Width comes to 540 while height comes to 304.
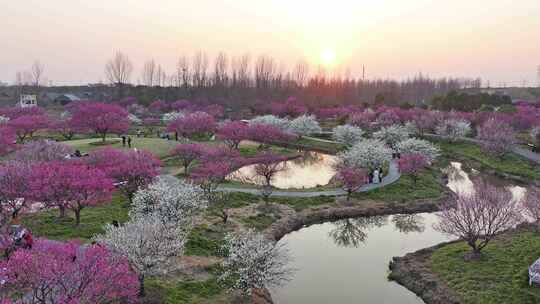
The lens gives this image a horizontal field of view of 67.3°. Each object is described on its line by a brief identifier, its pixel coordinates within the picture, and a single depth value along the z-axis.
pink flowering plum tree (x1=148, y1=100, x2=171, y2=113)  86.94
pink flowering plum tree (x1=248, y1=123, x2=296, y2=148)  49.62
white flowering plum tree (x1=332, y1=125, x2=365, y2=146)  53.19
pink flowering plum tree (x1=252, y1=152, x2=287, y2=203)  30.73
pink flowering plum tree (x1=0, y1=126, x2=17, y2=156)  35.68
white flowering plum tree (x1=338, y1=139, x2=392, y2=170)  36.66
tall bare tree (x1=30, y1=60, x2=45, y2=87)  112.50
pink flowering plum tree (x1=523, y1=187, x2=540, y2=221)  21.30
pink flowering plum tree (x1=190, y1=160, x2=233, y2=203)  28.55
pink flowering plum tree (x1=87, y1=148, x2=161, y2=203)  24.91
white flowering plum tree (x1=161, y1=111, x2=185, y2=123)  62.98
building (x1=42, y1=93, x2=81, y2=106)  95.94
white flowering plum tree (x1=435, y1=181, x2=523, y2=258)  20.25
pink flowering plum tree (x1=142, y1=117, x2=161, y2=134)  69.19
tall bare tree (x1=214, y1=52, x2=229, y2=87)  104.69
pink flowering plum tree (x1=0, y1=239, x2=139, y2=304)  11.25
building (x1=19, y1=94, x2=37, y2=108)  81.50
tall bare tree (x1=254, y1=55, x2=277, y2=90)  107.44
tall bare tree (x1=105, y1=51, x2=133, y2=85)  102.94
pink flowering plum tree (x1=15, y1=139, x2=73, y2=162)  29.80
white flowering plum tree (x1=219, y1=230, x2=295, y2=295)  16.97
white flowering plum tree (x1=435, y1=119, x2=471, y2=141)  55.91
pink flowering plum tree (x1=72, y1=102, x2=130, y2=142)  46.00
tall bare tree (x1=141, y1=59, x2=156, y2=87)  111.75
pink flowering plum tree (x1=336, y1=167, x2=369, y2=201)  30.72
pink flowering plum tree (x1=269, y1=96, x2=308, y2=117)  76.31
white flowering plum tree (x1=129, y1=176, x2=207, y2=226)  20.48
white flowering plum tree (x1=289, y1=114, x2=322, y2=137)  61.50
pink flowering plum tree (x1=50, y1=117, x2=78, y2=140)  51.50
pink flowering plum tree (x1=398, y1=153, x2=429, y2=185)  35.56
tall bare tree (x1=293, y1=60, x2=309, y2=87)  115.95
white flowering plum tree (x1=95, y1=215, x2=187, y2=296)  15.69
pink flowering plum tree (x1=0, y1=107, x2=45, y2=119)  63.28
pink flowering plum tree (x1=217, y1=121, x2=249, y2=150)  47.28
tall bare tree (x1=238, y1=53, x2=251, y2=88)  106.75
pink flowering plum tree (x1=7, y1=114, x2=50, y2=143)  47.56
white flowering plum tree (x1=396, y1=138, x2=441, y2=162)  41.41
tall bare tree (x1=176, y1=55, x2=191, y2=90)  105.14
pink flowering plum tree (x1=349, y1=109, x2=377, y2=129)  63.88
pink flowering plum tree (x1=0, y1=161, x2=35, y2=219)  20.52
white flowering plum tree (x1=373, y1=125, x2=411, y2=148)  49.91
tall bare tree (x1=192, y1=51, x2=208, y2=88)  104.69
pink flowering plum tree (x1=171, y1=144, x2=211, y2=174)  36.03
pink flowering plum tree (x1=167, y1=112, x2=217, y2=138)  52.34
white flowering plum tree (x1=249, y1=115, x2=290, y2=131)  60.78
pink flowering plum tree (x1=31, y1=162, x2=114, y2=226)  20.58
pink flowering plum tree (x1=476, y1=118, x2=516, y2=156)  47.19
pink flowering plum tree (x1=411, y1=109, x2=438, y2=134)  59.78
